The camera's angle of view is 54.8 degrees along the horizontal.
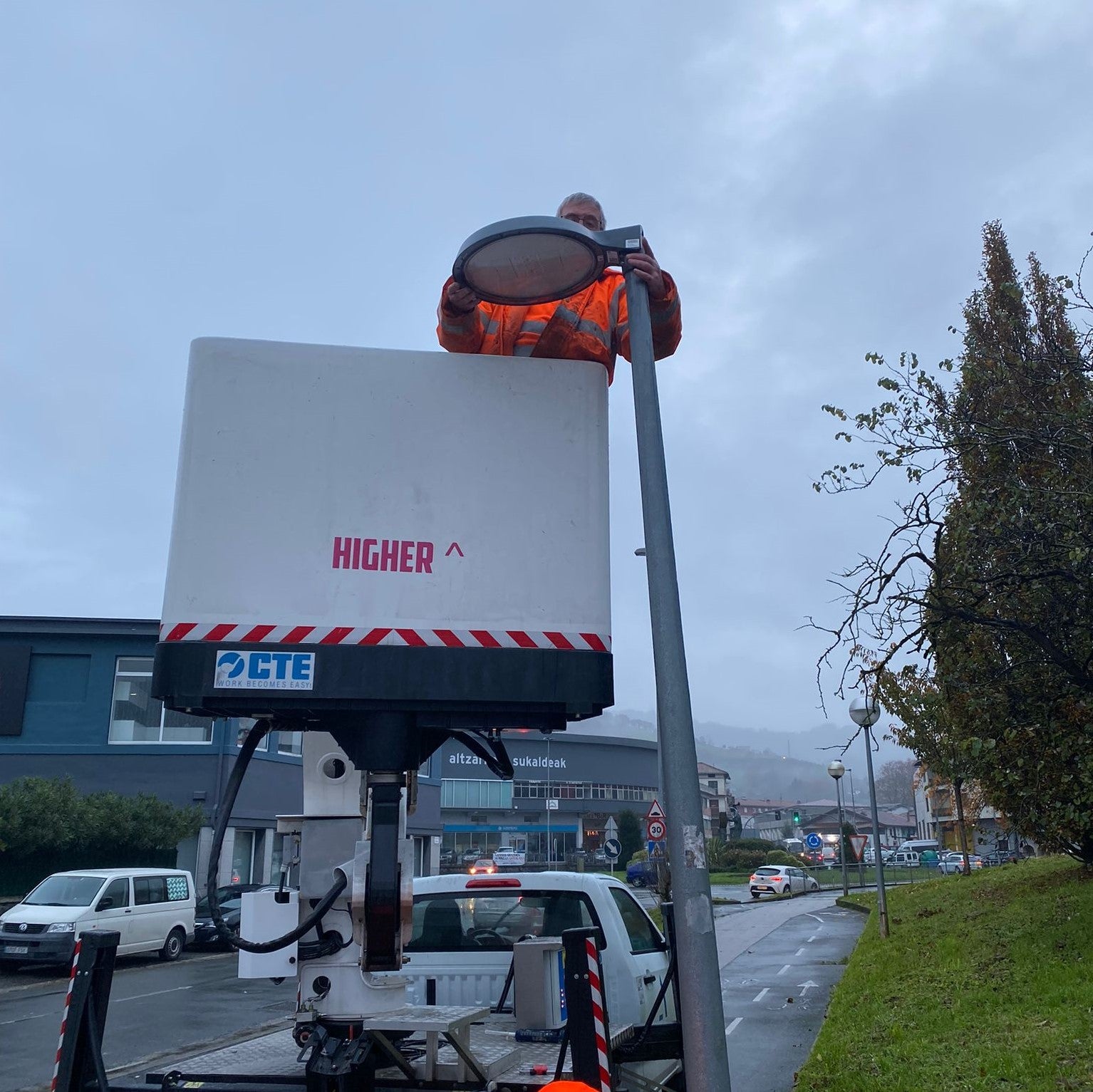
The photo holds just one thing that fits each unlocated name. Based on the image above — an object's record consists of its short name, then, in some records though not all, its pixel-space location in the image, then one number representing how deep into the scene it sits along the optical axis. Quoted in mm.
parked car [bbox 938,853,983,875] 51250
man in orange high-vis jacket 4754
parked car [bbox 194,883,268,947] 21938
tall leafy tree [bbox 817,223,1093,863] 8828
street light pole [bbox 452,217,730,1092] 4059
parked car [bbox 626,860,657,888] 27672
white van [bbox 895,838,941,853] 82938
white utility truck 4016
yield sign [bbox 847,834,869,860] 30516
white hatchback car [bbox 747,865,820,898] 46531
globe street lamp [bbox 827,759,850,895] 23250
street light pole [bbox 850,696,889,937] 14984
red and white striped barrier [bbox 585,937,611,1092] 3775
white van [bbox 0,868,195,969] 18047
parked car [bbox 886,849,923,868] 68781
